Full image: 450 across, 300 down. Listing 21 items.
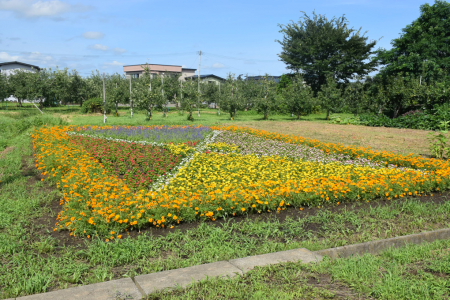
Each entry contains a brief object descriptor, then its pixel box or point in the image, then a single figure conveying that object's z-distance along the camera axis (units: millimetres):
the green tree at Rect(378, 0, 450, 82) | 28034
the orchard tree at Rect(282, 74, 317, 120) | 27344
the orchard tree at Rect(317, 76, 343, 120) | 27328
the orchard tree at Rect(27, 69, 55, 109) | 32094
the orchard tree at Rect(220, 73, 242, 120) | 25969
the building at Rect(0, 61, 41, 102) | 47734
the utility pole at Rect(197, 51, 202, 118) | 33438
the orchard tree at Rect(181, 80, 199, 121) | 24655
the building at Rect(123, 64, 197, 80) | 56500
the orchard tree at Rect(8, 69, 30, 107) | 32219
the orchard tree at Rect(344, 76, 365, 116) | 27812
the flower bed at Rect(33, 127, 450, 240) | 4746
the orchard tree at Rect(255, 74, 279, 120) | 26188
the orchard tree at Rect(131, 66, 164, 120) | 22203
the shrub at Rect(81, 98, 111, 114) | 29703
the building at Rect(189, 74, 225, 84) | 58206
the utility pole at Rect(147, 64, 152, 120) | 22680
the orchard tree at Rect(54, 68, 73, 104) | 34531
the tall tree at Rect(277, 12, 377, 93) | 35438
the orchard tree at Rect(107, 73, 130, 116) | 29250
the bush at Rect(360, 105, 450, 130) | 18547
